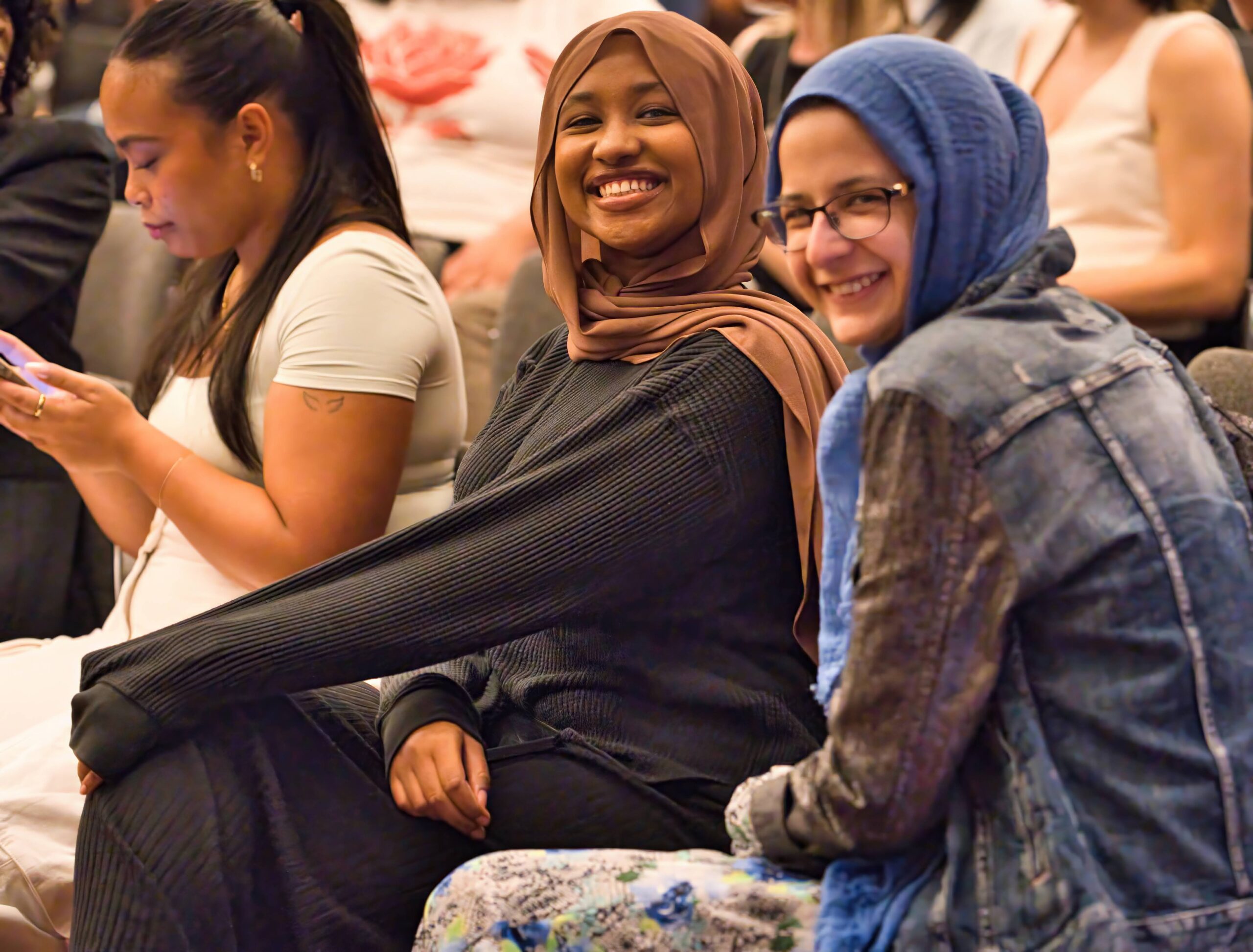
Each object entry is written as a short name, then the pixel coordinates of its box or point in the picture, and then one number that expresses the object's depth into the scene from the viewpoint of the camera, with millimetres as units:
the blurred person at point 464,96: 6207
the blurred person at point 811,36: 5723
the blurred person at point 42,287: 4332
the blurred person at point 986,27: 5672
